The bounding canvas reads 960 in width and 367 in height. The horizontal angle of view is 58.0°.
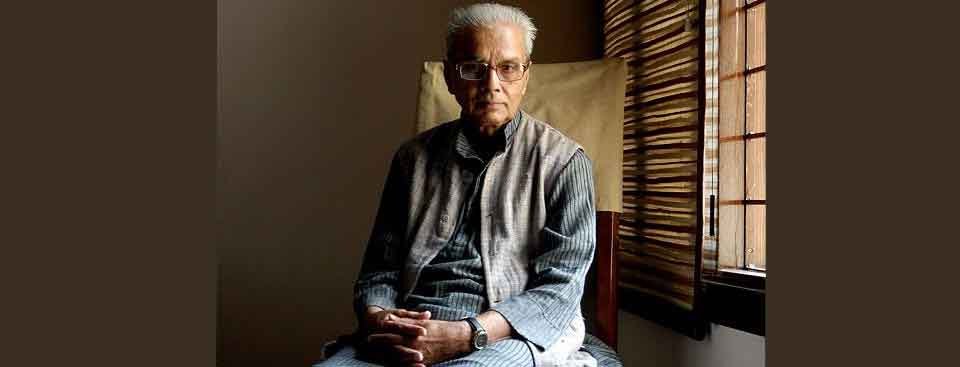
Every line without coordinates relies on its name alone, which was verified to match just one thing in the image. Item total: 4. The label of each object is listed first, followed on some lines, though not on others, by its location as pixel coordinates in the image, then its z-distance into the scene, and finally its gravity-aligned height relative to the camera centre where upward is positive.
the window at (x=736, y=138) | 1.89 +0.12
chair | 2.05 +0.21
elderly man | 1.63 -0.09
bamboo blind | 2.03 +0.11
